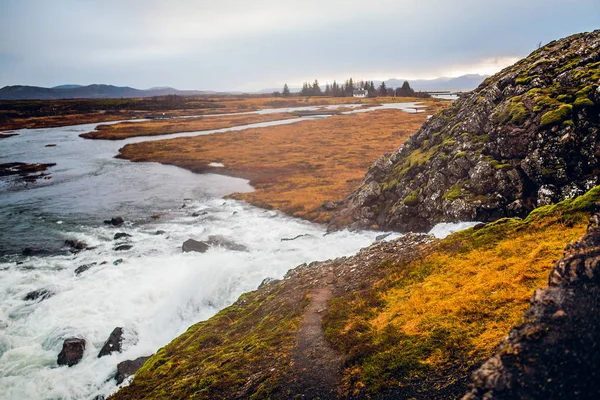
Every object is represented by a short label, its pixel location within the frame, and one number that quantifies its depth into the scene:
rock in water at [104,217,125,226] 37.25
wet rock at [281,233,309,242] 31.42
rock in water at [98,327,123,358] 17.89
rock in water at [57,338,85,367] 17.16
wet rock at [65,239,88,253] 30.86
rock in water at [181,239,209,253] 29.72
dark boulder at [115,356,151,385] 16.03
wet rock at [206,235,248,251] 30.26
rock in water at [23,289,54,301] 23.03
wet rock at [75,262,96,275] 26.34
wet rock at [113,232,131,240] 33.31
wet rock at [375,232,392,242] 26.78
